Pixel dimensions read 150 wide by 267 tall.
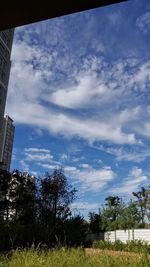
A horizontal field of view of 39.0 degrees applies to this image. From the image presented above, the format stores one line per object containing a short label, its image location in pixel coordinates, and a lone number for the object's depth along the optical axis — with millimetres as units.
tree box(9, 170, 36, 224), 17942
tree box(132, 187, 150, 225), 22303
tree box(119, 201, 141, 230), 23656
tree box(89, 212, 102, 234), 22721
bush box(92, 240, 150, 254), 8787
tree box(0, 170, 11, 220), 19293
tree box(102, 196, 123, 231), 23769
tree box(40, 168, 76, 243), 17081
